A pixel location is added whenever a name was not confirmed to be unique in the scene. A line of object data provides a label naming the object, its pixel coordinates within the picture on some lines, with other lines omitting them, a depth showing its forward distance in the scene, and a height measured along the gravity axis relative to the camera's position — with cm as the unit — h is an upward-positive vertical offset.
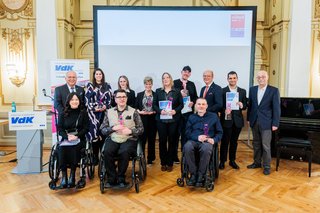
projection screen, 424 +76
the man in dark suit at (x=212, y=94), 334 -14
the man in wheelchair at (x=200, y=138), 276 -63
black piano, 365 -55
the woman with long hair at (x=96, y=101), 327 -24
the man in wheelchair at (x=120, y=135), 269 -59
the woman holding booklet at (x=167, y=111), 324 -36
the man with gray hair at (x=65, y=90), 324 -9
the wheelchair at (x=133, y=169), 268 -95
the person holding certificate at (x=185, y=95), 350 -16
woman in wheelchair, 271 -57
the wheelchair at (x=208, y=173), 277 -102
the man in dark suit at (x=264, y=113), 325 -38
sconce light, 462 +17
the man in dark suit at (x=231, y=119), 336 -48
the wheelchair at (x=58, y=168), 271 -91
